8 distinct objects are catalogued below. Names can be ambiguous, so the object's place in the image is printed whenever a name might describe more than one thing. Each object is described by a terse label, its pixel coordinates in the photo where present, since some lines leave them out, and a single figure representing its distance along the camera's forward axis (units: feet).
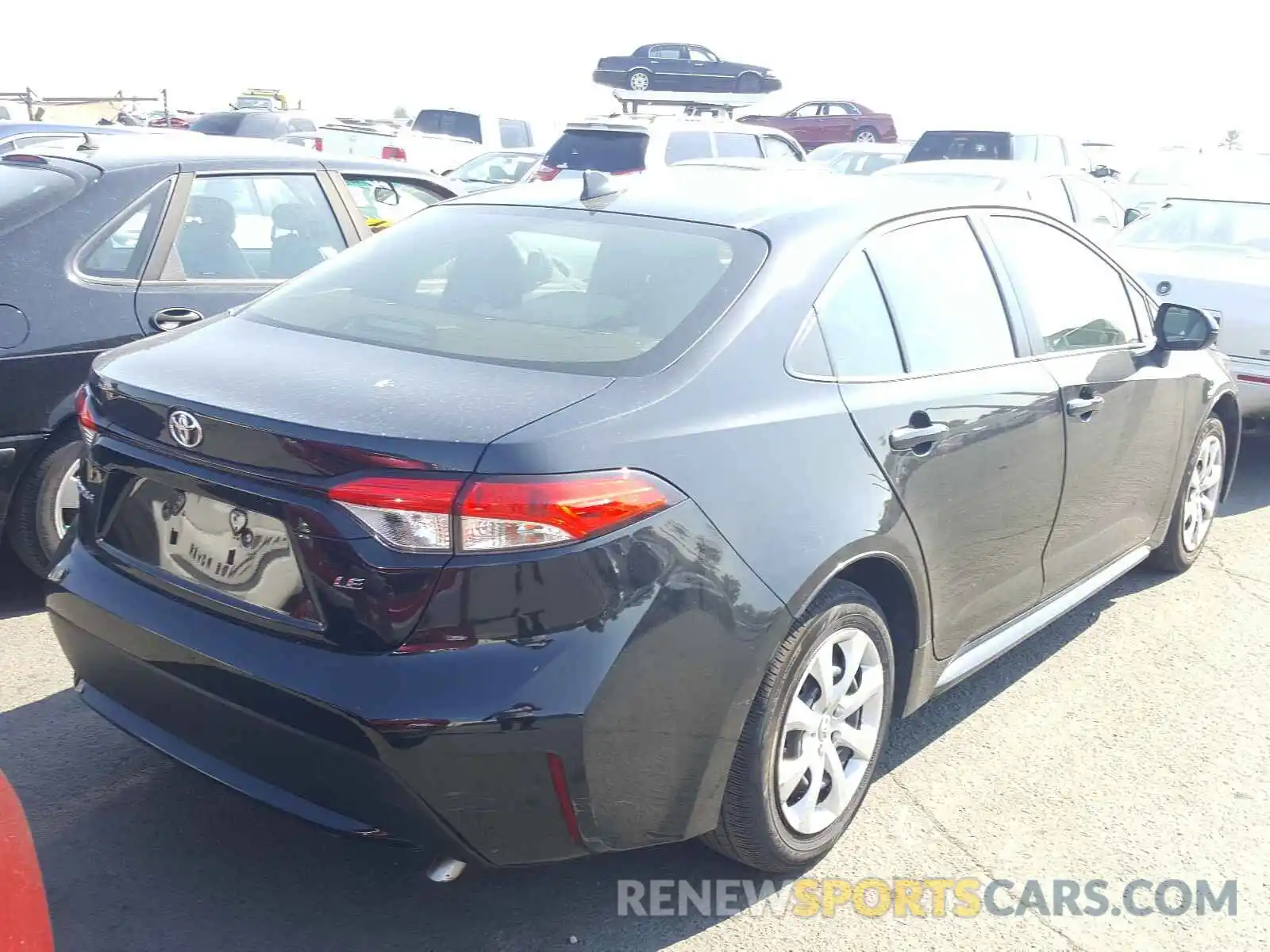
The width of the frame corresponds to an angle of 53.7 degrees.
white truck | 57.41
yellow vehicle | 107.14
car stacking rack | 86.94
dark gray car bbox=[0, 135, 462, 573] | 14.23
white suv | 43.50
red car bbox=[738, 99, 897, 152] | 92.53
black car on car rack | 88.53
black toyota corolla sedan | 7.94
